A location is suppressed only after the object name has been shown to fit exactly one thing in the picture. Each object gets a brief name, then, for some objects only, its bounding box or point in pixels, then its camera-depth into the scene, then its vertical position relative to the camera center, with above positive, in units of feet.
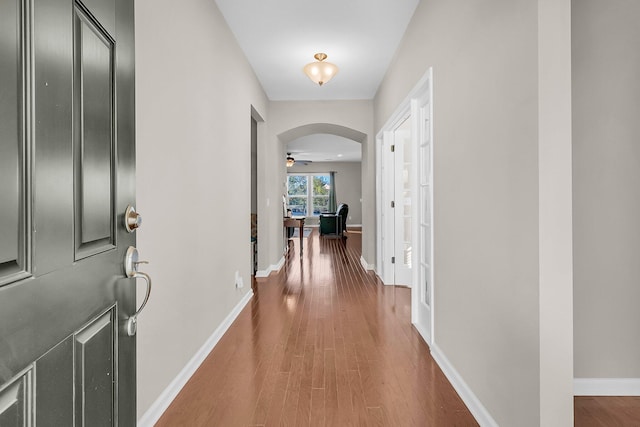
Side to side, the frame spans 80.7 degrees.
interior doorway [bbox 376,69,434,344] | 9.53 +0.21
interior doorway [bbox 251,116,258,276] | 18.24 -0.25
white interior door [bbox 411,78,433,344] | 9.37 -0.33
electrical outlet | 11.79 -2.28
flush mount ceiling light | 12.80 +4.76
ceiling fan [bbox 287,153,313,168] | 35.88 +5.53
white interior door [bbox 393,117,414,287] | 15.13 +0.04
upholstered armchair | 35.58 -1.38
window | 48.14 +2.01
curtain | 46.68 +1.93
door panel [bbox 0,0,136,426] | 1.91 +0.01
